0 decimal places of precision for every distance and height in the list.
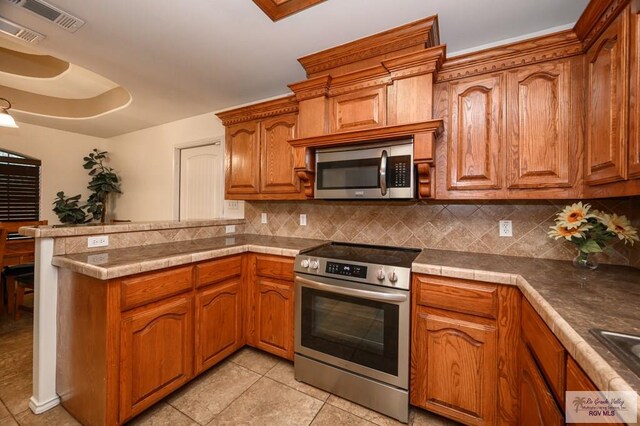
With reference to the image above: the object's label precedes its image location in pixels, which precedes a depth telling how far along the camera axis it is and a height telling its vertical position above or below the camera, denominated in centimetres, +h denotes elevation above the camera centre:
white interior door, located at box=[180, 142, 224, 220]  331 +40
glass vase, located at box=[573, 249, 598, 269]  147 -27
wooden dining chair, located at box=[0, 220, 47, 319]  267 -67
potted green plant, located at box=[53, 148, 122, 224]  410 +24
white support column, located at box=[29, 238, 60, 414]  155 -69
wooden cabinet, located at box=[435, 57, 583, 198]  149 +50
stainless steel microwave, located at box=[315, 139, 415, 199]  175 +30
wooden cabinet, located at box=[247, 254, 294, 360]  201 -73
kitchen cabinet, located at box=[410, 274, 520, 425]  136 -75
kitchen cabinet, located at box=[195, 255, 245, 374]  182 -74
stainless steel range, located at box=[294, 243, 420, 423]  154 -73
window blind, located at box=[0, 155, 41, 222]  384 +34
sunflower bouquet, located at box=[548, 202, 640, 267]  132 -7
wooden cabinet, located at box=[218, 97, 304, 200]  235 +59
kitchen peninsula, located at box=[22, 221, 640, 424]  117 -44
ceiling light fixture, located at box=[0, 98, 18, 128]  255 +91
